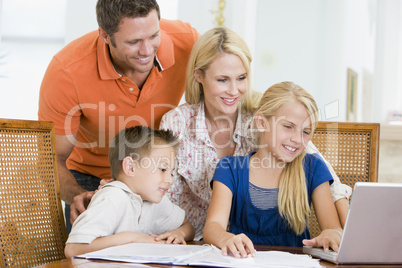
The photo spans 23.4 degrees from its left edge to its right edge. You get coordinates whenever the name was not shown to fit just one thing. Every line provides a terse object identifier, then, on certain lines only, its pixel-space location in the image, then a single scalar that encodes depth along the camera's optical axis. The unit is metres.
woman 2.61
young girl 2.47
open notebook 2.05
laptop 2.06
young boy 2.26
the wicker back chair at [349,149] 2.60
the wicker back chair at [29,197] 2.34
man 2.68
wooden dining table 2.04
